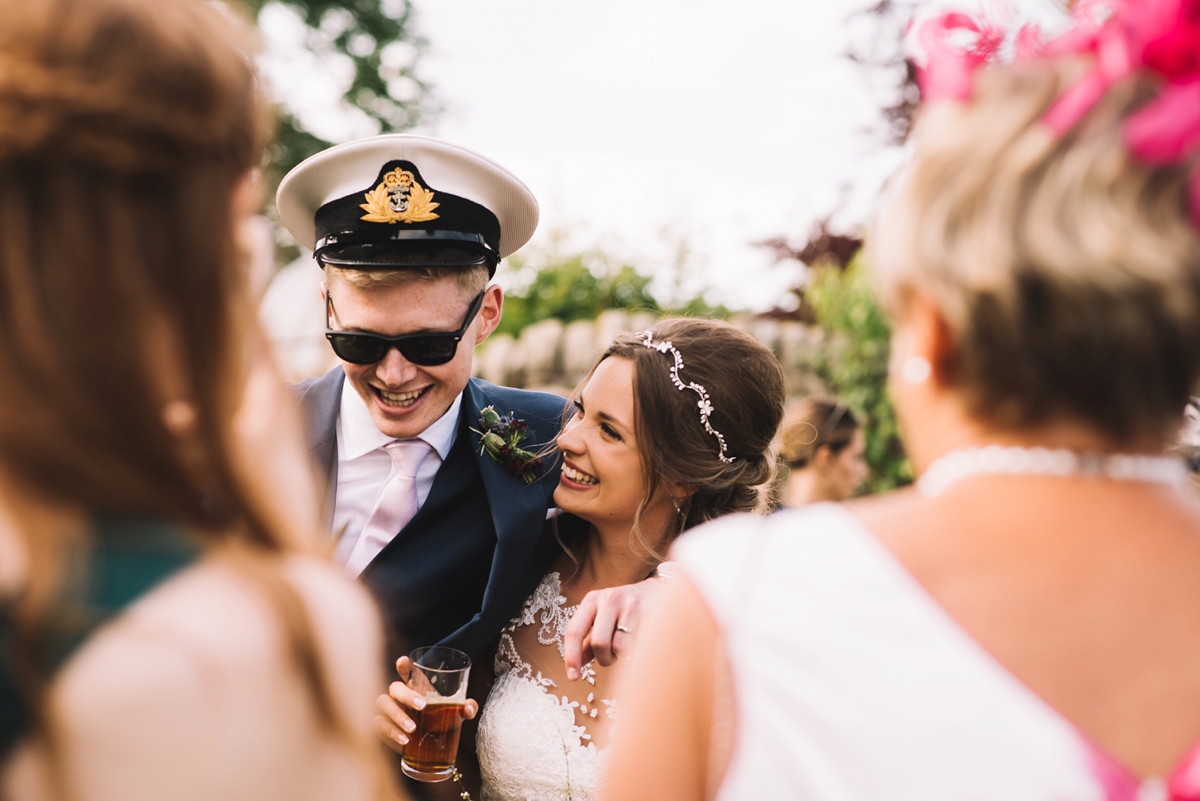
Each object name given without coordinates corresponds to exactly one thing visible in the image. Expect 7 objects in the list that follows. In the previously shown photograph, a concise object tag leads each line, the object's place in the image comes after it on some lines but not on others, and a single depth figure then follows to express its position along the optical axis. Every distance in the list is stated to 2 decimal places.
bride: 2.55
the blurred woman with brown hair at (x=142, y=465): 0.74
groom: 2.63
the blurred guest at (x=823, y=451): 5.44
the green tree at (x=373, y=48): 18.23
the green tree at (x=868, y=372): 7.88
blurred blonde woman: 0.91
